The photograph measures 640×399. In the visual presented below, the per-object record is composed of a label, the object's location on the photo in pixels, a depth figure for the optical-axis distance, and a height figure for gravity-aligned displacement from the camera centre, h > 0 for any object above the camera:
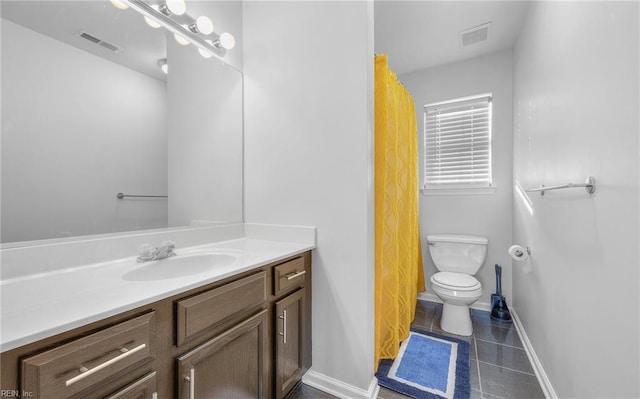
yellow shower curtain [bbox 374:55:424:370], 1.50 -0.10
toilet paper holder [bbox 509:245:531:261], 1.75 -0.38
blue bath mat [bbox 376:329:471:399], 1.41 -1.07
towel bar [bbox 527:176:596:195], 0.96 +0.05
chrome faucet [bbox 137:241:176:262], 1.13 -0.24
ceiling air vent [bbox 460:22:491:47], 2.07 +1.39
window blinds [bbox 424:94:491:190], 2.48 +0.56
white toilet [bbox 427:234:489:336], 1.95 -0.67
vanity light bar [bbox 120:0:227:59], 1.22 +0.93
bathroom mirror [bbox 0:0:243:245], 0.92 +0.33
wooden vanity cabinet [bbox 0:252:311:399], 0.56 -0.45
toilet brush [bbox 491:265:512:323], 2.25 -0.97
